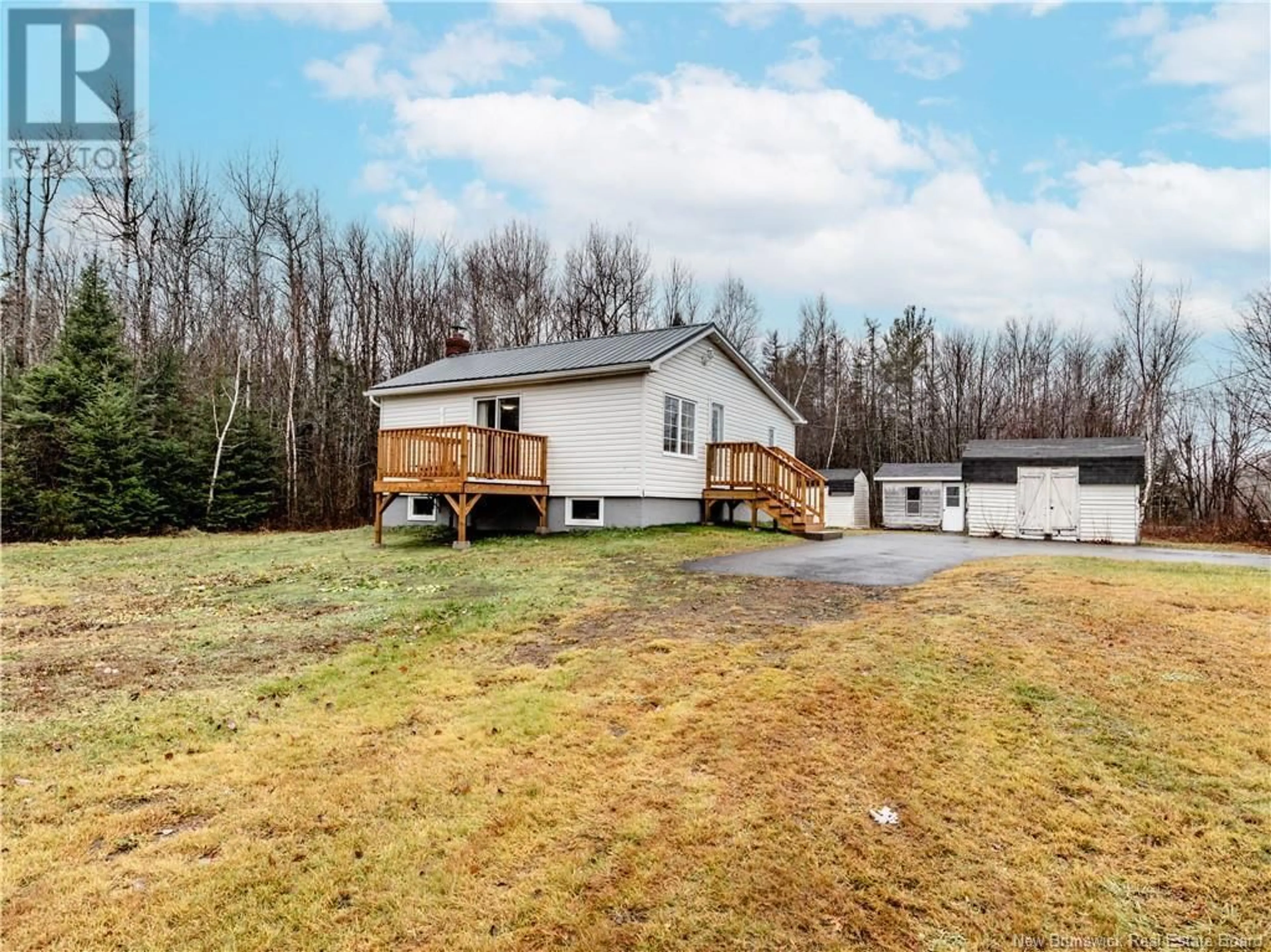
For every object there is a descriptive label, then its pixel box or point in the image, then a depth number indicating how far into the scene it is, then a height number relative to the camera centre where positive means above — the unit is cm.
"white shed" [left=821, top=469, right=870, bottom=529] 2953 -29
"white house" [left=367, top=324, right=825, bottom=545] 1362 +105
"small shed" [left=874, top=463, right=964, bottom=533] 2752 -21
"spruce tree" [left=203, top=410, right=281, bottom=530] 2144 +56
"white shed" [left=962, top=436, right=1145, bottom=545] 1972 +5
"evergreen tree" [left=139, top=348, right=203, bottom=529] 1992 +149
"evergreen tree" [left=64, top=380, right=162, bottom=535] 1792 +78
